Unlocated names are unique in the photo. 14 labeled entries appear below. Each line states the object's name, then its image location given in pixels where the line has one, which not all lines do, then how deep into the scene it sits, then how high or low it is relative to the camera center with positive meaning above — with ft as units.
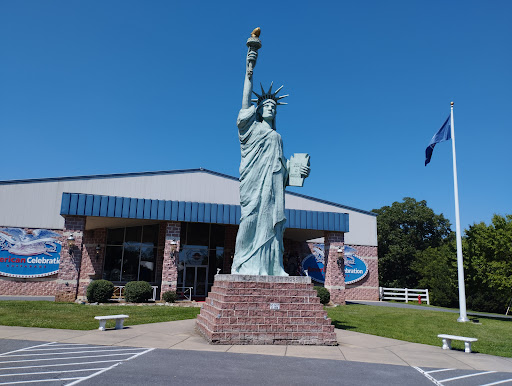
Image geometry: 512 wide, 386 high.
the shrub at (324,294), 63.63 -4.74
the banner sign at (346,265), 88.17 +0.06
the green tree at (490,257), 56.70 +2.17
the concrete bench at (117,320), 30.89 -5.17
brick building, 64.90 +5.01
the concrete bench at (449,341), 27.55 -5.27
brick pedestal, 25.90 -3.48
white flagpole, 52.03 +1.80
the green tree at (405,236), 127.03 +10.97
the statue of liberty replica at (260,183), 30.66 +6.62
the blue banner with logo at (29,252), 72.79 +0.50
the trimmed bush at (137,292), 59.67 -5.09
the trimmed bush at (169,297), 62.54 -5.95
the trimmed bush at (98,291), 57.72 -5.00
